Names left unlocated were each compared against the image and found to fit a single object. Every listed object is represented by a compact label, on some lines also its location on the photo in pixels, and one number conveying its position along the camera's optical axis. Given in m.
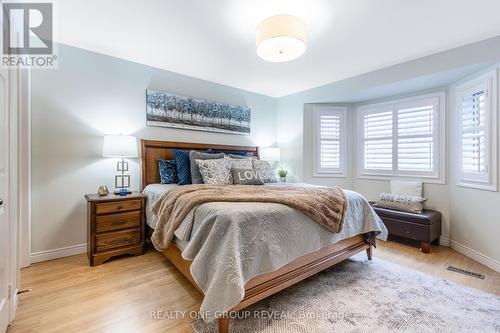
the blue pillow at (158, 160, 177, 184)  3.06
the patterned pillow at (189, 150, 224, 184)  2.95
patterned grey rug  1.60
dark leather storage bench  2.93
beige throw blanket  1.86
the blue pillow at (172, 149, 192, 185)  3.00
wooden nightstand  2.42
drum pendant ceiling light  1.92
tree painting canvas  3.28
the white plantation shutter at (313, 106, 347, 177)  4.21
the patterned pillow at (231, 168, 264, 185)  3.04
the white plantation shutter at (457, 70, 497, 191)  2.53
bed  1.57
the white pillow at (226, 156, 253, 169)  3.22
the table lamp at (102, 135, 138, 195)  2.63
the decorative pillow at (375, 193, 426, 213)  3.16
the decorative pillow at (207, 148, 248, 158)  3.64
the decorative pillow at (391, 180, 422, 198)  3.37
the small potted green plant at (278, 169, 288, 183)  4.31
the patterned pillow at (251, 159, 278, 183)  3.34
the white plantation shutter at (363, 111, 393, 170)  3.78
